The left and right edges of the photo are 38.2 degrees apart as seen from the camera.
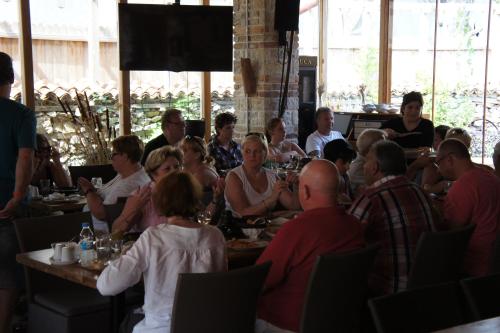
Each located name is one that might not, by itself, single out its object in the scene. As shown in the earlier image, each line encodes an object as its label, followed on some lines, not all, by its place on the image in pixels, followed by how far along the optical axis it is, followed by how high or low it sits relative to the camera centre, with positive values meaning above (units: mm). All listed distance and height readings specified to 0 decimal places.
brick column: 8609 +144
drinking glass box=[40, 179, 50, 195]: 6141 -955
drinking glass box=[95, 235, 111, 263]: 3574 -862
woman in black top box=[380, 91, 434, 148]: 7367 -554
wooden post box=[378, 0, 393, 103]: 11500 +348
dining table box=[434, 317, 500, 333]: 2424 -859
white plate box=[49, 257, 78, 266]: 3525 -915
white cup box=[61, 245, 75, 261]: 3553 -877
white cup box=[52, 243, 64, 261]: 3590 -876
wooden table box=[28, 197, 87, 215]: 5336 -1003
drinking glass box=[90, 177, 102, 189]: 6165 -916
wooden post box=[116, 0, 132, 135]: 8633 -329
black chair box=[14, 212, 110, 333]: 3846 -1230
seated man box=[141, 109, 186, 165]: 6934 -543
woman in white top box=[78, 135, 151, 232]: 4691 -638
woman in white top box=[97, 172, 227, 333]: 3020 -761
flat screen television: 8102 +418
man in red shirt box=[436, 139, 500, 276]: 4332 -818
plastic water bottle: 3521 -863
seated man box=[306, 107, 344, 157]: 8422 -680
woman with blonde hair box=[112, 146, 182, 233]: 4113 -708
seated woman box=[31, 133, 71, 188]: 6453 -835
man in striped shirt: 3703 -773
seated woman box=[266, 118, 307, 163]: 8195 -743
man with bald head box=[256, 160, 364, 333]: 3090 -747
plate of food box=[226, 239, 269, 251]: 3828 -915
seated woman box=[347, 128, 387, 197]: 5680 -698
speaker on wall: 8475 +690
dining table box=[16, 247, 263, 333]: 3355 -938
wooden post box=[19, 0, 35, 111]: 7738 +229
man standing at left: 4258 -558
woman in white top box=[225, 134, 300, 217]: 5012 -800
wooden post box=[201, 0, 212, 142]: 9516 -352
